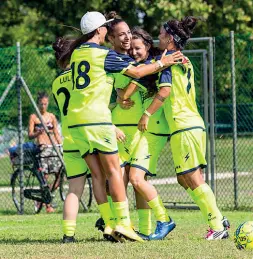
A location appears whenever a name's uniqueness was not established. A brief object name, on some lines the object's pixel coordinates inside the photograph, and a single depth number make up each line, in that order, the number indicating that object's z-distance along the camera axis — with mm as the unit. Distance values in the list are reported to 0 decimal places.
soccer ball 17062
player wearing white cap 18047
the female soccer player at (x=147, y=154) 19250
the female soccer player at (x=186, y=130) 19094
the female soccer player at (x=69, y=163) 18828
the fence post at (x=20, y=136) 28375
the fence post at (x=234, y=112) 27734
